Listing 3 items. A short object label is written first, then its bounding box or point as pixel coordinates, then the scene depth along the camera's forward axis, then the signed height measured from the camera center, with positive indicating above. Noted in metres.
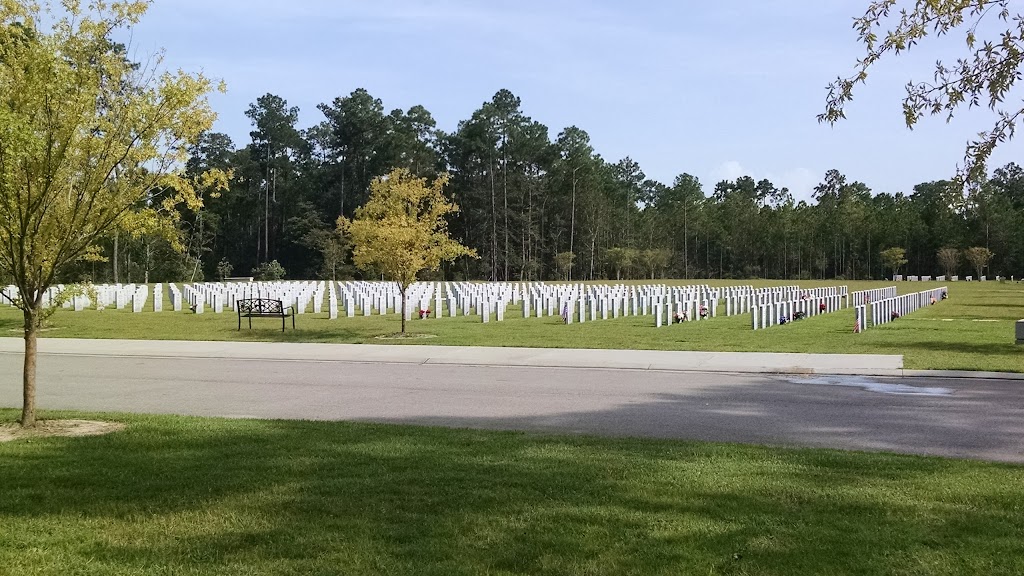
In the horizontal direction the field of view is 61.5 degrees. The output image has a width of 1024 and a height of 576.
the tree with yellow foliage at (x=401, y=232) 22.50 +1.43
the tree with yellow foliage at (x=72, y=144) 8.82 +1.58
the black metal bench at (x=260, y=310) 25.30 -0.67
